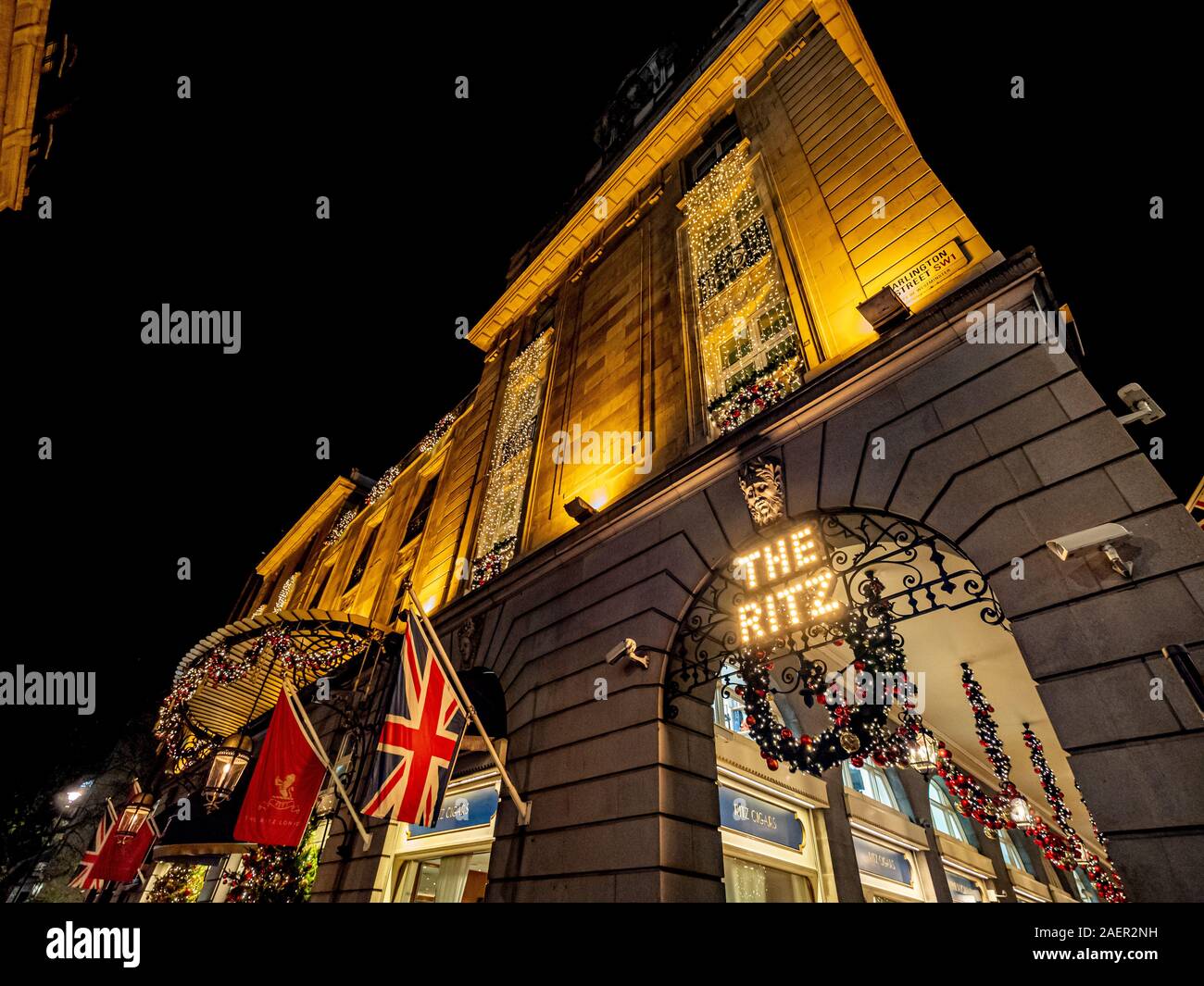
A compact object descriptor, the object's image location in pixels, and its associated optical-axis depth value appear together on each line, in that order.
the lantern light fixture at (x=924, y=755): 7.99
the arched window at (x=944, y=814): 14.60
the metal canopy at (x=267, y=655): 11.55
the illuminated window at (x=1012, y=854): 17.00
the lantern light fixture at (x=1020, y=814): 10.31
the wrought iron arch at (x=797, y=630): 6.23
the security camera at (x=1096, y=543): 4.62
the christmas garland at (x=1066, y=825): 10.25
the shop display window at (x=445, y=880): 9.07
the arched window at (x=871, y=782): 12.11
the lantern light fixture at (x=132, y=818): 15.88
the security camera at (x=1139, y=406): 5.39
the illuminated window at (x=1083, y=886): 20.31
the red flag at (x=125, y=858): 15.05
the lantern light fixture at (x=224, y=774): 12.48
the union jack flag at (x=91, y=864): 15.54
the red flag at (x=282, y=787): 9.57
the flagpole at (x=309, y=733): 9.62
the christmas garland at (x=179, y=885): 16.27
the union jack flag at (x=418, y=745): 6.98
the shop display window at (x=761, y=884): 8.51
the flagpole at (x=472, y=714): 7.45
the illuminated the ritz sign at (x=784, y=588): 6.73
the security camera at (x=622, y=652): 7.70
